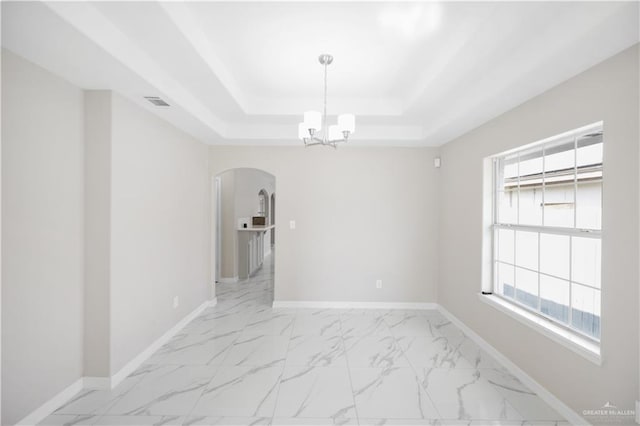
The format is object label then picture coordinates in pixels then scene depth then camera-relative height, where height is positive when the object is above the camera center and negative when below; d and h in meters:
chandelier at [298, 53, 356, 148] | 2.54 +0.81
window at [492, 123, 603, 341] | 2.04 -0.13
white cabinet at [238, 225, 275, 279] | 6.09 -0.86
